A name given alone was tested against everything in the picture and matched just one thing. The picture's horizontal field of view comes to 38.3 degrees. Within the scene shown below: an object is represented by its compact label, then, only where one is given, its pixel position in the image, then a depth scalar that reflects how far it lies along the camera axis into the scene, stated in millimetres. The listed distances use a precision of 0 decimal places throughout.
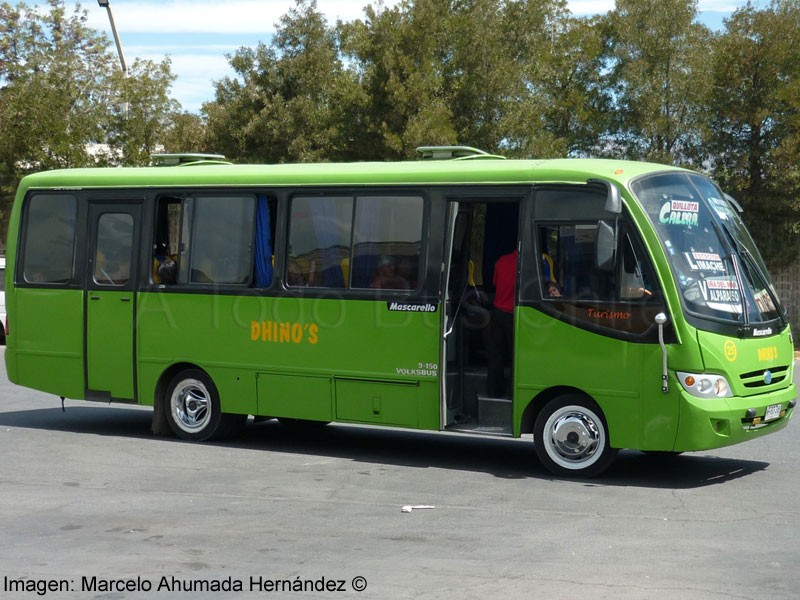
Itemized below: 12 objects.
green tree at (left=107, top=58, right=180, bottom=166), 36500
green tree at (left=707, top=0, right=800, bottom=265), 28094
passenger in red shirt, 10484
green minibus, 9664
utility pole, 26094
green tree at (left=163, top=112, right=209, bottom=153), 35938
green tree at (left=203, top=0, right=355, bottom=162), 31000
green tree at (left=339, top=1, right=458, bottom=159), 27578
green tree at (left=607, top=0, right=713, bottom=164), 29516
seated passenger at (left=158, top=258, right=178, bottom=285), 12461
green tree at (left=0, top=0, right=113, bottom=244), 34281
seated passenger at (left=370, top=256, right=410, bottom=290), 10977
